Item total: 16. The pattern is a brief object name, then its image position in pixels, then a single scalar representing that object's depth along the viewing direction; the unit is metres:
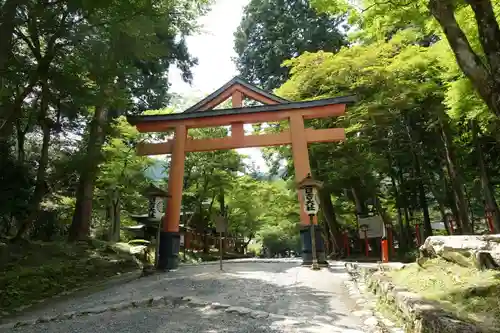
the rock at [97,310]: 5.52
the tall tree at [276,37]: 20.61
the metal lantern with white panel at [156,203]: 10.21
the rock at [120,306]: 5.58
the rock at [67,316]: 5.38
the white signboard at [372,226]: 15.56
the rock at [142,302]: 5.77
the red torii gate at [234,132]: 11.06
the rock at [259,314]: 4.84
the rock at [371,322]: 4.32
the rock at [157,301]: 5.83
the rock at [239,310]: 5.07
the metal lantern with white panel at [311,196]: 9.96
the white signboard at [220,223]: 9.96
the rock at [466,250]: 4.65
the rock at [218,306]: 5.41
